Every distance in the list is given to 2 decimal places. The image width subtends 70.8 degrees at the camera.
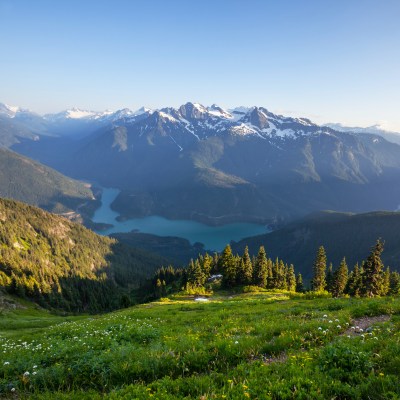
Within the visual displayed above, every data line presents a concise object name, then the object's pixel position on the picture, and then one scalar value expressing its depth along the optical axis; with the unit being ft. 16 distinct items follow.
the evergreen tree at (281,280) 265.54
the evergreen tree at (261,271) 248.11
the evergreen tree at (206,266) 292.16
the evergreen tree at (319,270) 258.98
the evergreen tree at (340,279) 248.93
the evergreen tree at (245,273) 249.75
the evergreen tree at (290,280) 279.18
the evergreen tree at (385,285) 227.79
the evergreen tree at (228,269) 247.91
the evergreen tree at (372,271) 201.06
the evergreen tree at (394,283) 243.99
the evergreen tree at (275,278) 263.90
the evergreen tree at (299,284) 316.89
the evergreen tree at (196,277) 253.69
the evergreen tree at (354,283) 224.94
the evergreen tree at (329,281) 269.50
